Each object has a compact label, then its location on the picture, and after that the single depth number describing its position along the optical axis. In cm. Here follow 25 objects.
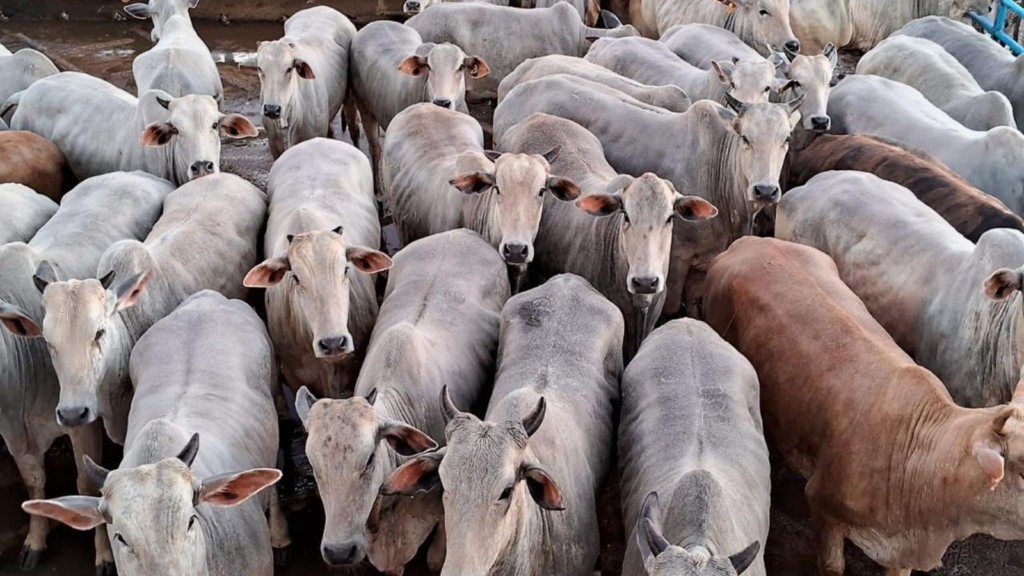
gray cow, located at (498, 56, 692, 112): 839
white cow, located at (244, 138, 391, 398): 573
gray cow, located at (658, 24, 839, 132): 817
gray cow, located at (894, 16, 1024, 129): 948
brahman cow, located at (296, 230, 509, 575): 450
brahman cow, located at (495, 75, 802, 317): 700
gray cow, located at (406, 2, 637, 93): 1069
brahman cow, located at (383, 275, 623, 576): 390
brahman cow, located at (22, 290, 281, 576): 400
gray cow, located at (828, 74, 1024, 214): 752
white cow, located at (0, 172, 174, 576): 575
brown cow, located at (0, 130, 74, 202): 782
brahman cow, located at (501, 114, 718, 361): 620
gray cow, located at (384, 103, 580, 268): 653
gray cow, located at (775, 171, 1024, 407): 574
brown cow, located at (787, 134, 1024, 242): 676
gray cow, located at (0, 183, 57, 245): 686
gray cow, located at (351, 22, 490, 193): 872
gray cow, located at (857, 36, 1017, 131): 862
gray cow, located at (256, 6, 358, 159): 849
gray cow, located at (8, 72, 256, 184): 767
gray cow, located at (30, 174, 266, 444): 532
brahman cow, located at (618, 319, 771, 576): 375
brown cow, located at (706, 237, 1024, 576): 454
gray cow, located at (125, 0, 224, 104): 886
